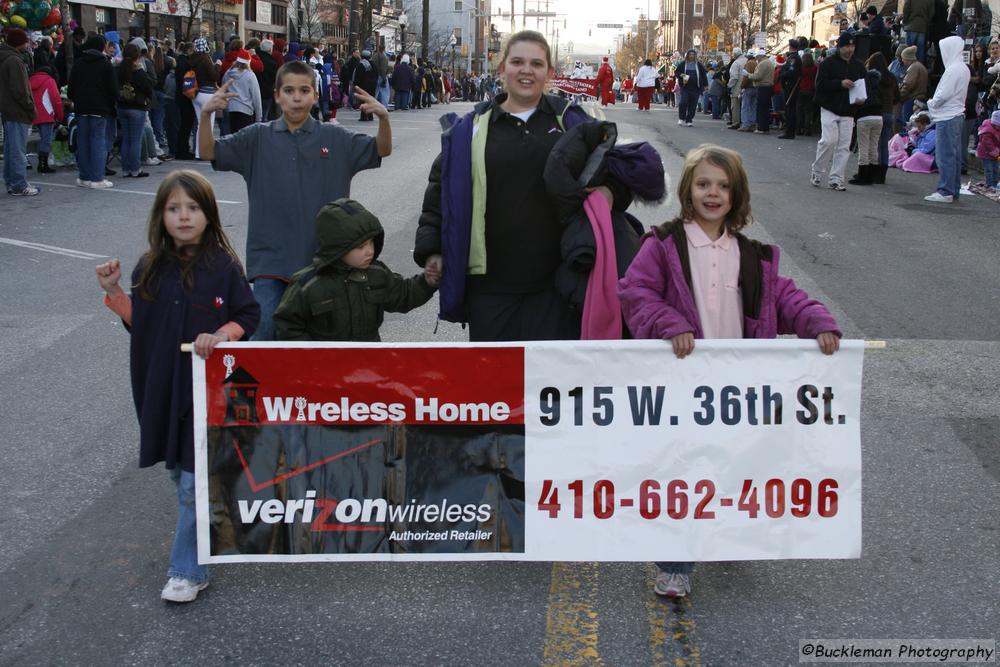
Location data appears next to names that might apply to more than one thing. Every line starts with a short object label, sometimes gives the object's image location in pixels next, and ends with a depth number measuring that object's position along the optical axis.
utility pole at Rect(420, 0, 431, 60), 59.70
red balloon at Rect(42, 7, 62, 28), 19.41
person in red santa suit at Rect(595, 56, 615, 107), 43.59
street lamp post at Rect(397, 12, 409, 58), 57.24
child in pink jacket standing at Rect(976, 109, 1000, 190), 14.91
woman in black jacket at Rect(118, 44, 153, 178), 16.30
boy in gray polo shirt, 5.16
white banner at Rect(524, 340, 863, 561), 4.07
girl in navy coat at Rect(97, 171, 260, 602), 4.07
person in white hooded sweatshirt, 14.19
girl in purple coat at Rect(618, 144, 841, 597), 4.12
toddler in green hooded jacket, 4.49
